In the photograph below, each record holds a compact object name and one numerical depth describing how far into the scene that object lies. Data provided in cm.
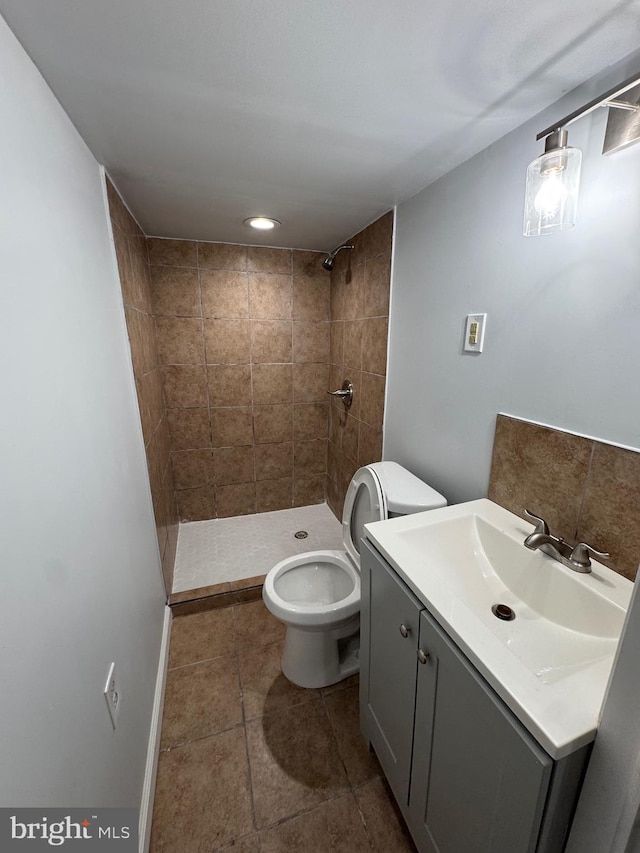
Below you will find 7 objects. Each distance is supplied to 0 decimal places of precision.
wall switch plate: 120
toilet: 136
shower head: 223
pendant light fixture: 73
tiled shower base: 207
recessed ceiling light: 181
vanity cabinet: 57
